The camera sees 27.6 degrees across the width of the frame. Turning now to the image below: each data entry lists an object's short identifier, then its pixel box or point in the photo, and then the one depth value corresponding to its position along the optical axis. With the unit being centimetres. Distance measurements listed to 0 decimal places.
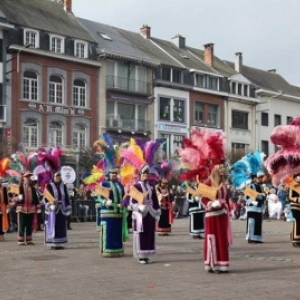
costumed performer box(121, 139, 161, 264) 1112
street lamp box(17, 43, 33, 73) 3493
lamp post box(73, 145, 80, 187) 3600
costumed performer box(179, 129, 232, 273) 991
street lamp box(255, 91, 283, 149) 5047
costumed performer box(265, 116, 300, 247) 773
